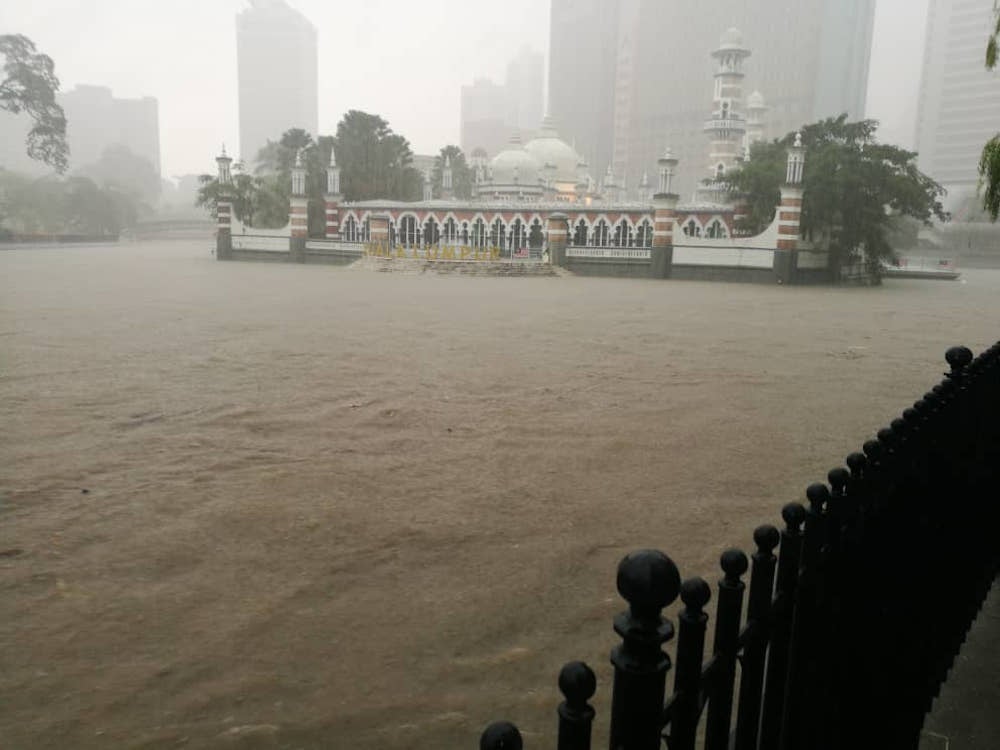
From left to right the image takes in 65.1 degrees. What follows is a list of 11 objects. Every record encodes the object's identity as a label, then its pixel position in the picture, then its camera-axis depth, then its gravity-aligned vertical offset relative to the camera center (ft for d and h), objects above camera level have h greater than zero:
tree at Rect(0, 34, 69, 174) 171.01 +30.50
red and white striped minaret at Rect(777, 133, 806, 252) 95.61 +7.02
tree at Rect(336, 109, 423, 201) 162.61 +17.76
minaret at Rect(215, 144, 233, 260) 130.31 +2.04
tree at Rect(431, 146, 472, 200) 207.41 +18.24
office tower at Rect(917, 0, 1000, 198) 301.02 +60.89
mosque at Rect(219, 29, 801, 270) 116.57 +5.76
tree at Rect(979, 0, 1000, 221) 21.52 +2.51
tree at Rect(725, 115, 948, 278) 95.50 +8.51
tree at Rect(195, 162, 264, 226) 146.30 +8.03
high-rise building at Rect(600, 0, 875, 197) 255.91 +65.27
